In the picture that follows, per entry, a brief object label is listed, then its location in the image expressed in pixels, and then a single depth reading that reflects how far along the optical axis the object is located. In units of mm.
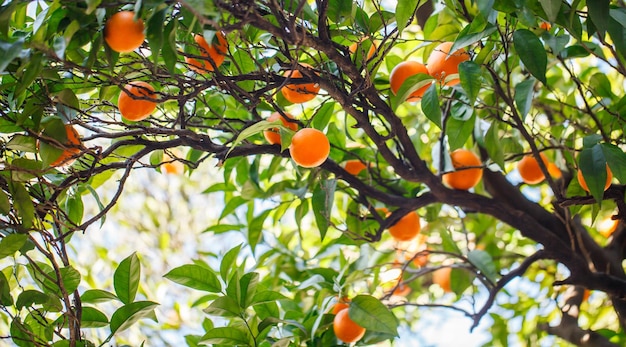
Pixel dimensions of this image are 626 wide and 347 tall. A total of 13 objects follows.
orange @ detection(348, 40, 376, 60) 2694
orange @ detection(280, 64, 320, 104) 2588
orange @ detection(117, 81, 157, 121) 2518
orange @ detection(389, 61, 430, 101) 2665
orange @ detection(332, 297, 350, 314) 2891
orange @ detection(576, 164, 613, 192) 2703
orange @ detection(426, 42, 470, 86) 2665
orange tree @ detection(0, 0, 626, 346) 2401
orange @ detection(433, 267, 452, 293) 3434
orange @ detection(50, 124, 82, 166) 2459
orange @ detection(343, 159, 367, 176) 3047
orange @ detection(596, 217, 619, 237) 3265
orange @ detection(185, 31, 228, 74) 2456
